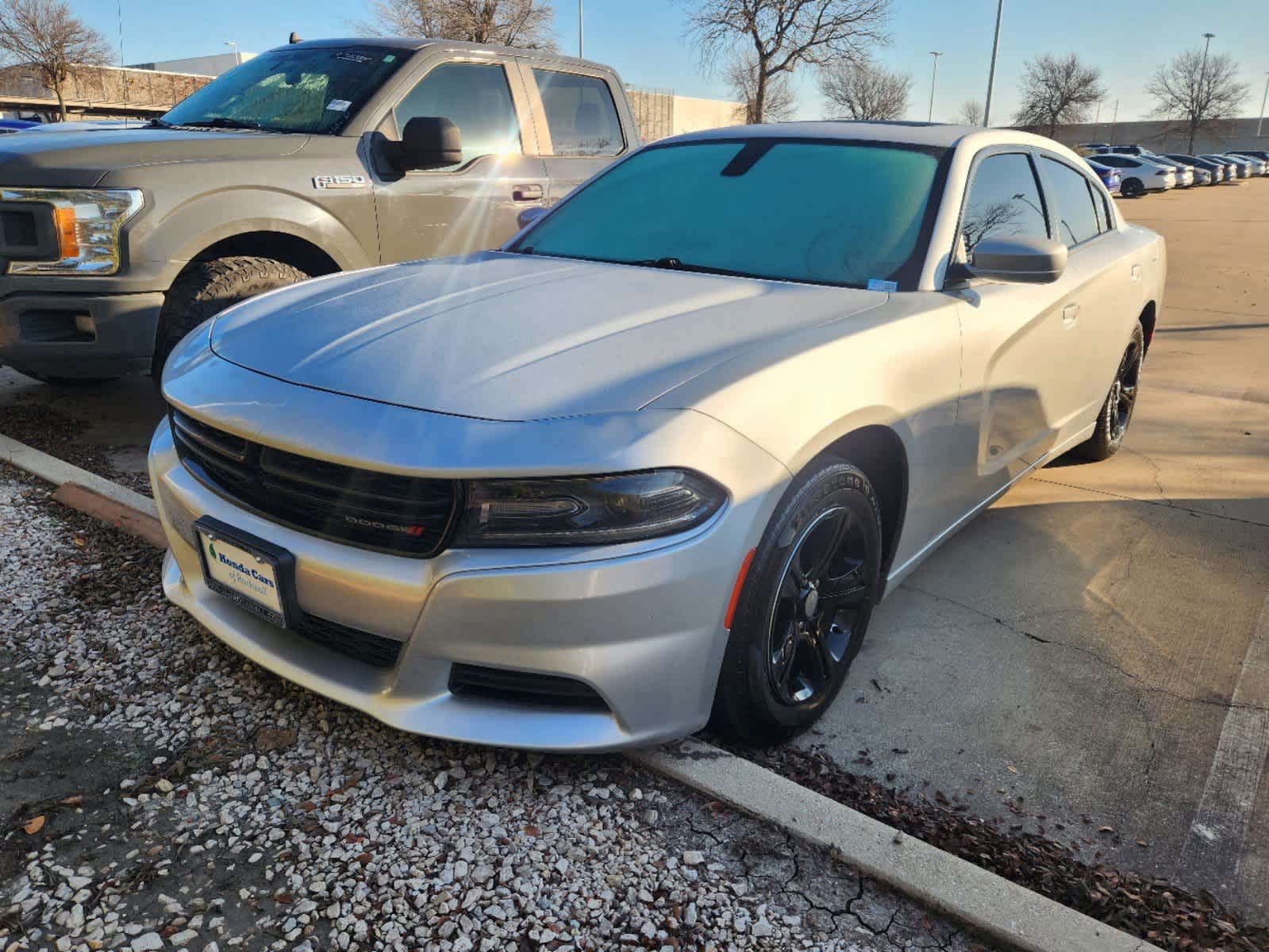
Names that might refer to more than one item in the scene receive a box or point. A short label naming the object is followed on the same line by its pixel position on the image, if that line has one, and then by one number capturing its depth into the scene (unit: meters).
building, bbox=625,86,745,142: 52.19
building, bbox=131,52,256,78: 81.31
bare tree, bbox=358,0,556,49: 32.34
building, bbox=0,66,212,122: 41.06
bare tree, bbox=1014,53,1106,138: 67.31
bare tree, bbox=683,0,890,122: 33.19
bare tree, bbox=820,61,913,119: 56.94
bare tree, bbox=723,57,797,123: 37.25
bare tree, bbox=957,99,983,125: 82.38
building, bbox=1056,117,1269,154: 81.19
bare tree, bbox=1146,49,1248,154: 77.81
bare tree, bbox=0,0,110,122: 40.16
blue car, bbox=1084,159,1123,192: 31.66
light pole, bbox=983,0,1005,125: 34.31
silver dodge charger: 1.97
